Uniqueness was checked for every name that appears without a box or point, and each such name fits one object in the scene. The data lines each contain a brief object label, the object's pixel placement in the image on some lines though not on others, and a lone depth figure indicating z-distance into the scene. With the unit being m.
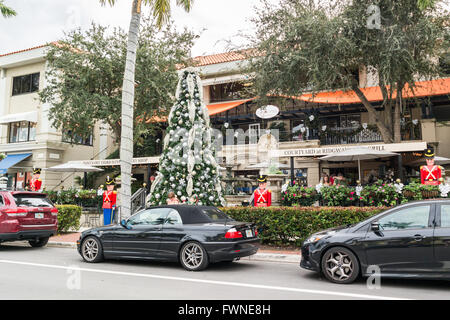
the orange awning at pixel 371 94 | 19.50
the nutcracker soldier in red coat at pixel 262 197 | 12.95
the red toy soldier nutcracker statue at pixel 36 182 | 17.89
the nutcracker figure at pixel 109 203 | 14.79
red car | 10.09
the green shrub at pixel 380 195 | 11.06
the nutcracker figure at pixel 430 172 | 11.78
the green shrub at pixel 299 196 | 12.61
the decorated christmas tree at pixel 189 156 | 11.42
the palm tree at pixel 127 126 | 11.65
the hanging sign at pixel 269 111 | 20.86
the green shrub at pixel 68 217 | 13.74
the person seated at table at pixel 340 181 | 14.59
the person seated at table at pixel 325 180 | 14.15
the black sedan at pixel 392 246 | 5.84
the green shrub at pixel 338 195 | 11.80
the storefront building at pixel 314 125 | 21.28
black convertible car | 7.38
